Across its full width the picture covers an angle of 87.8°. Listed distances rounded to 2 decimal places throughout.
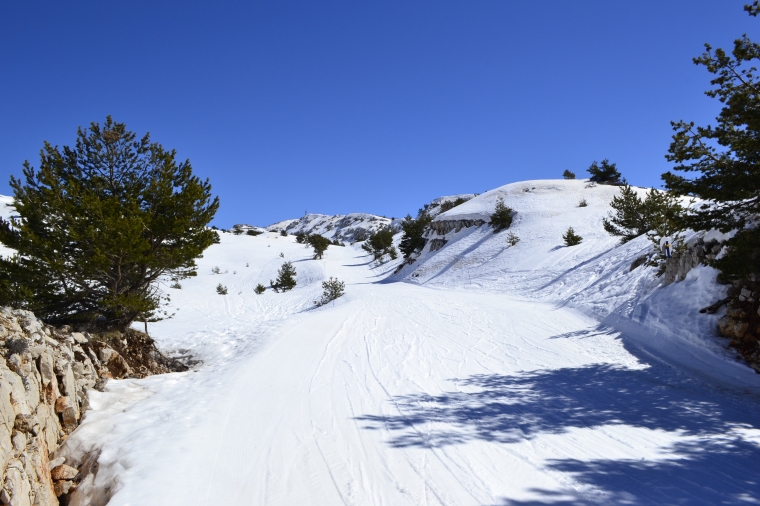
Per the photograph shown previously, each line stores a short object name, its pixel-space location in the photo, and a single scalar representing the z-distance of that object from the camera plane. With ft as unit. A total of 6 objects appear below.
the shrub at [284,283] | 97.66
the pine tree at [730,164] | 20.89
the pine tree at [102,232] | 26.55
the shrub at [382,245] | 160.35
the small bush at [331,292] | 67.72
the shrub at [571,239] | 77.77
